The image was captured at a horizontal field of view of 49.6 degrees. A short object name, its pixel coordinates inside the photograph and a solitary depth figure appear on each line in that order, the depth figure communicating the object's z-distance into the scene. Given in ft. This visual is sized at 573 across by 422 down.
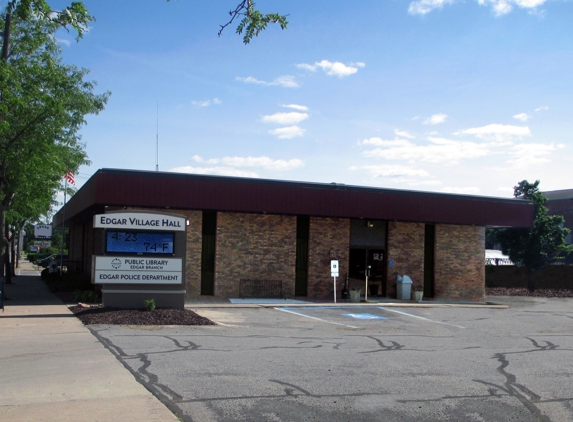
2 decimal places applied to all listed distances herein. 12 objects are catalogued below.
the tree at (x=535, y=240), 111.04
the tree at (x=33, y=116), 67.92
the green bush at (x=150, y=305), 57.62
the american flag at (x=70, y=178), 102.22
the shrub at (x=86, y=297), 69.56
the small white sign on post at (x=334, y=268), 77.56
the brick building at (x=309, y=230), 74.79
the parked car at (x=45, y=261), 171.85
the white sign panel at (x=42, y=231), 173.21
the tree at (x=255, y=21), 26.96
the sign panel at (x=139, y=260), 58.75
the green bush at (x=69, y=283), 84.95
